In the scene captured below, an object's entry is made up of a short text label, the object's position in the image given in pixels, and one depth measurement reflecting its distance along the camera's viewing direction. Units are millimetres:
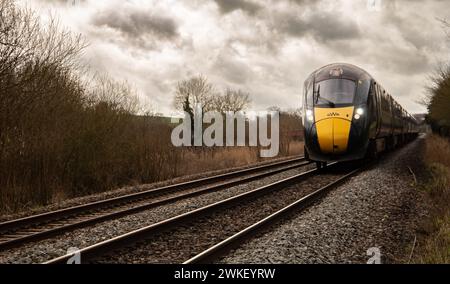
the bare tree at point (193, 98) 39094
